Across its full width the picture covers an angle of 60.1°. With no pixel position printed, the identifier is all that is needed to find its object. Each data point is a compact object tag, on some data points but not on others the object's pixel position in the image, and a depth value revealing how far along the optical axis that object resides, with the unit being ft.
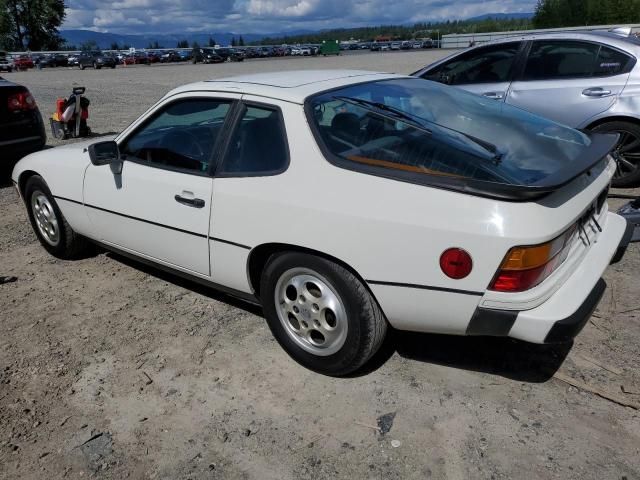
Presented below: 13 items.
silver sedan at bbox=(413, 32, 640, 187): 18.28
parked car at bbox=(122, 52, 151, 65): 180.55
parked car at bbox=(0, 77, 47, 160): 23.54
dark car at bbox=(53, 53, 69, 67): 169.31
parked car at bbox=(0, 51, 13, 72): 147.84
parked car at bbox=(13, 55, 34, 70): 157.28
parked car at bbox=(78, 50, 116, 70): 155.63
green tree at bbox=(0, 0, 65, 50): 245.86
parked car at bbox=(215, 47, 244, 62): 180.81
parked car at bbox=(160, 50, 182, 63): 186.39
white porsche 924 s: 7.87
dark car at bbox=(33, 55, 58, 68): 166.81
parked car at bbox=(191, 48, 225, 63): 171.83
